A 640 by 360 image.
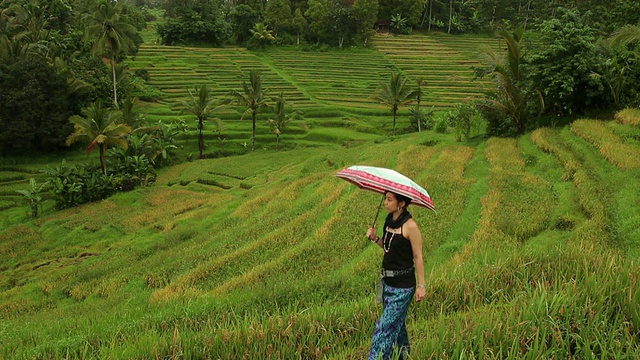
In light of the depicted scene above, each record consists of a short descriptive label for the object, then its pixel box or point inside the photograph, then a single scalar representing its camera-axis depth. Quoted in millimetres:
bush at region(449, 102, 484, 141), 15792
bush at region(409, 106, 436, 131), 28047
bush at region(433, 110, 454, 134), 19875
